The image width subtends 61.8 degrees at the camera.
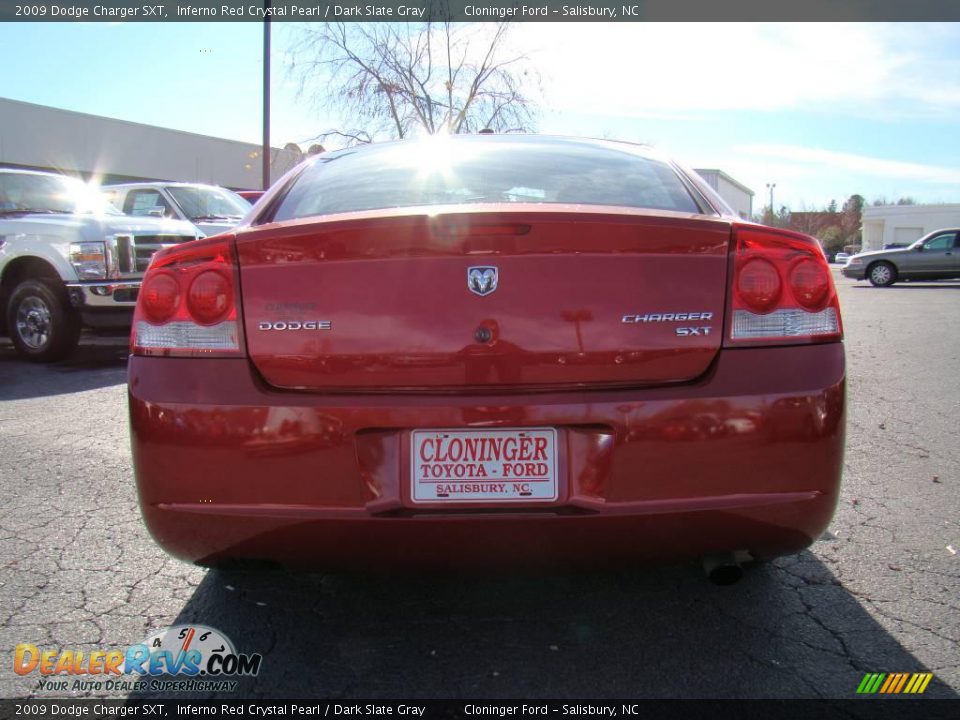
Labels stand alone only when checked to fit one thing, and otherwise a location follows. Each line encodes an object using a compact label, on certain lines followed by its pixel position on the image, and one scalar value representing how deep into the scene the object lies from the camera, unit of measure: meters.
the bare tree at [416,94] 26.61
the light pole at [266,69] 18.75
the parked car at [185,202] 11.10
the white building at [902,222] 70.31
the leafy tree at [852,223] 98.00
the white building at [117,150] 26.83
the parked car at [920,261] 22.20
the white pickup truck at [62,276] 7.50
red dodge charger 1.98
